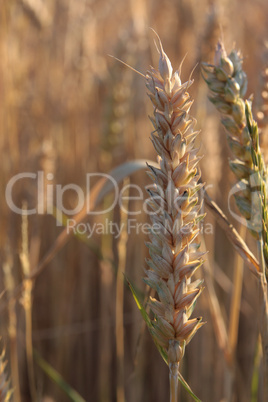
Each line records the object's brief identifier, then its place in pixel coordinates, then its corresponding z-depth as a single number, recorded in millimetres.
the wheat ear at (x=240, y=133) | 322
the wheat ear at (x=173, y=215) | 294
